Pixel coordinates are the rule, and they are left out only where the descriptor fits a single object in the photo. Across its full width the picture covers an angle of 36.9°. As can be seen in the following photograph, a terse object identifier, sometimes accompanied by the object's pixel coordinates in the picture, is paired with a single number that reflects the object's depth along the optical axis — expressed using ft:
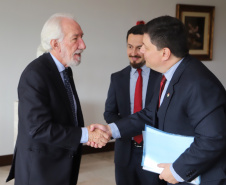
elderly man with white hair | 6.75
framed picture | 20.37
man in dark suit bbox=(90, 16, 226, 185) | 5.45
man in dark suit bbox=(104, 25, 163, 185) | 8.66
